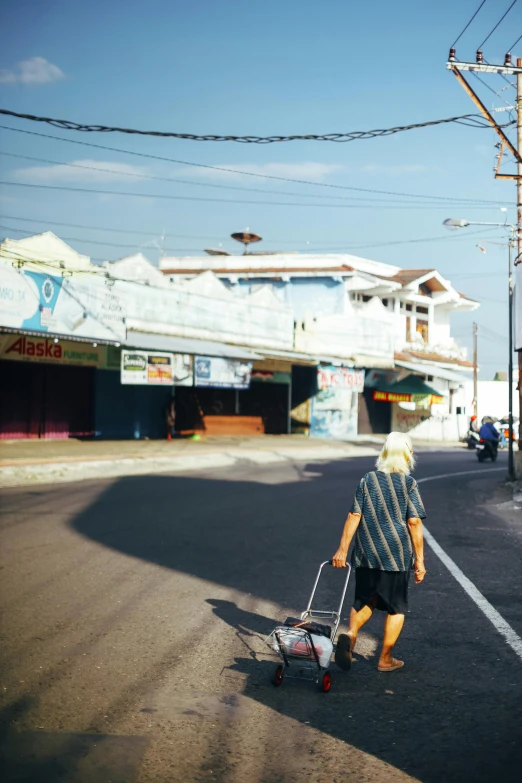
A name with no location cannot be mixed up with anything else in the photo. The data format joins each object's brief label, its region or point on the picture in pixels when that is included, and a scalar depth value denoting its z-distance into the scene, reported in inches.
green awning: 1795.5
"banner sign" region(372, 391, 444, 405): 1749.5
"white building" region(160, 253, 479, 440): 1641.2
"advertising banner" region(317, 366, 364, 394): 1469.0
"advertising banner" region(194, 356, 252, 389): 1135.0
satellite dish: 2036.2
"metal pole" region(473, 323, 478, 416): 2055.7
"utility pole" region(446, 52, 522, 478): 657.0
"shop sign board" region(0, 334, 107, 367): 994.7
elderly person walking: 222.7
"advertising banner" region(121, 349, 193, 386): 1037.8
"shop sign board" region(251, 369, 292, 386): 1412.4
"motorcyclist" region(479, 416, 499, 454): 1162.6
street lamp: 830.5
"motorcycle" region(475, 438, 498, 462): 1163.3
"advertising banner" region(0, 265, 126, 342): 887.7
